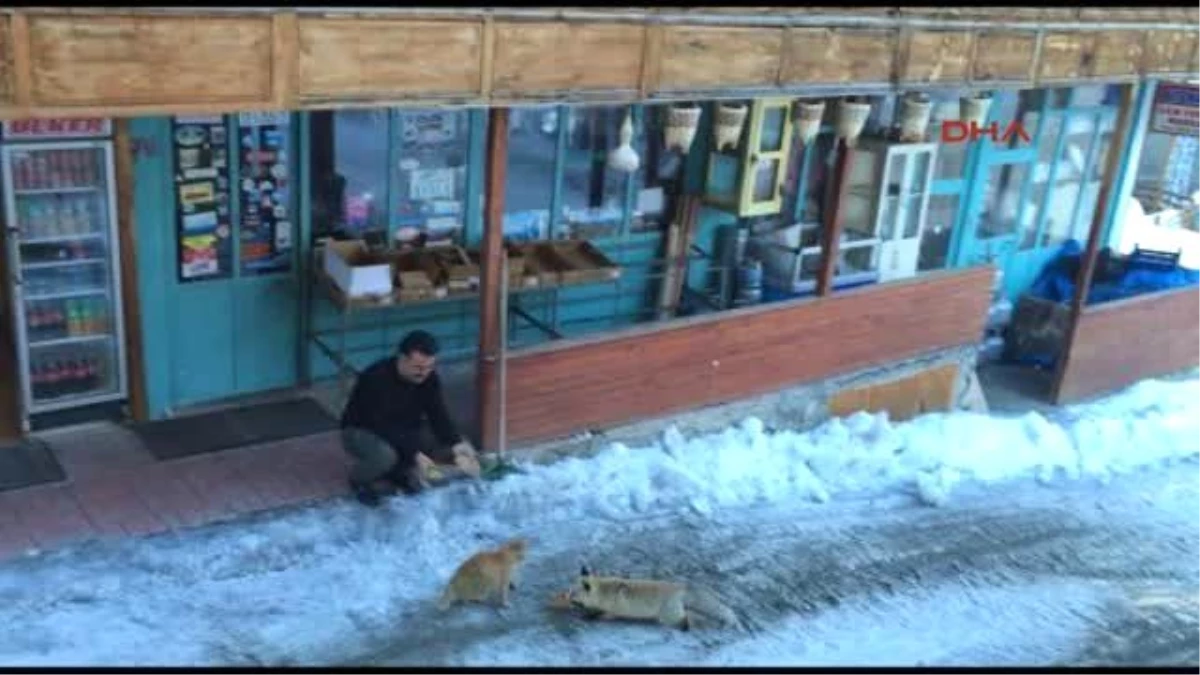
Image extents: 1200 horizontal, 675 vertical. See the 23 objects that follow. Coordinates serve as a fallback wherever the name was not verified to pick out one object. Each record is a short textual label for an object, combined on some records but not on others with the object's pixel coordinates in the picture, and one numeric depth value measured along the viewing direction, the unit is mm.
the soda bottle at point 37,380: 9188
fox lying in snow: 7691
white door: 12805
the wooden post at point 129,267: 8844
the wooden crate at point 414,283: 9766
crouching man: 8594
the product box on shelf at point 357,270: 9422
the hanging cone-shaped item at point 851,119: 10329
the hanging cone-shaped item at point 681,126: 10141
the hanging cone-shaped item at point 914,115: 11352
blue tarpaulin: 13922
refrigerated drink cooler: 8797
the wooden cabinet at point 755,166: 11227
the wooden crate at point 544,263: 10406
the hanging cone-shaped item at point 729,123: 10742
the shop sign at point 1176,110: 14289
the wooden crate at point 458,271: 10000
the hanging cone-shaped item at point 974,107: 12281
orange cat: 7711
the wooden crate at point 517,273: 10250
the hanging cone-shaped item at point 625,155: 10249
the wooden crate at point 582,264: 10547
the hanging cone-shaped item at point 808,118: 10617
